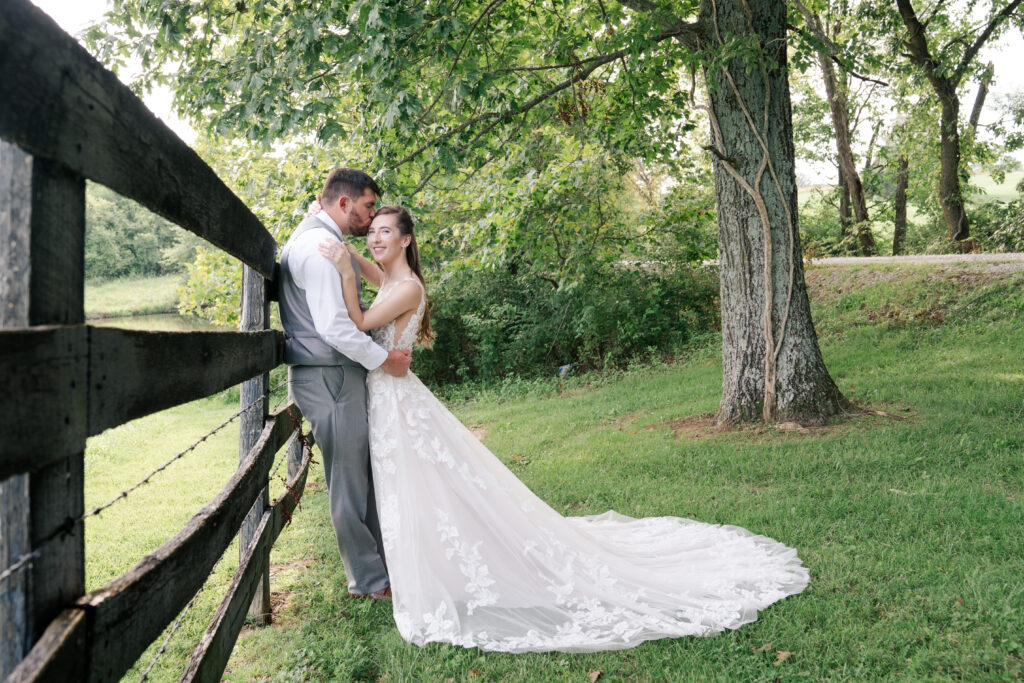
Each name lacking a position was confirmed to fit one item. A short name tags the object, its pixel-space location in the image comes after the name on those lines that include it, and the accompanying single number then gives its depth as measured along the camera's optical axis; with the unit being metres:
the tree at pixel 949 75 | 9.55
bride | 3.40
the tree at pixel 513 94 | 5.71
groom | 3.51
